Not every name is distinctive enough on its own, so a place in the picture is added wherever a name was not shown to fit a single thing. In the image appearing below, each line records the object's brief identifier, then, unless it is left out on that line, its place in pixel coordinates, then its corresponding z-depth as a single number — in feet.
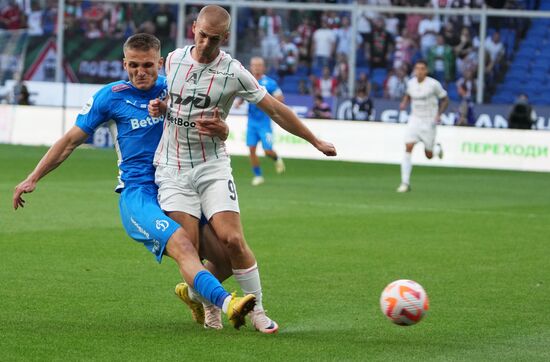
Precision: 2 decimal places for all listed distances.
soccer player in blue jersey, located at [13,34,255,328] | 49.65
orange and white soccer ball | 50.34
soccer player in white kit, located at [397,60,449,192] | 148.66
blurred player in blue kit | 142.61
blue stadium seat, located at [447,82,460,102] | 212.23
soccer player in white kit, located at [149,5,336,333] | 50.70
